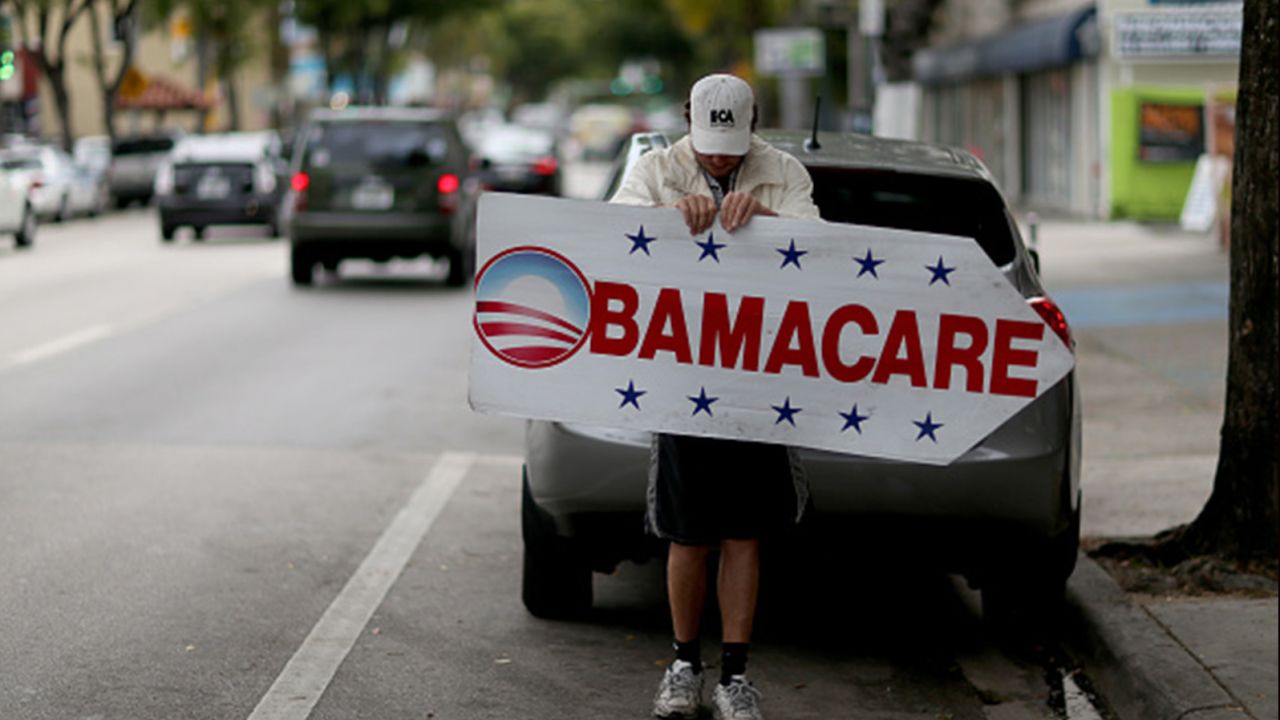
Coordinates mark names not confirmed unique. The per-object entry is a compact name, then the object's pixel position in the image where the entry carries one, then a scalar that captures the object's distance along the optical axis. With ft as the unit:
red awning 217.77
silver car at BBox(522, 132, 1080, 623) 21.49
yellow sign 184.65
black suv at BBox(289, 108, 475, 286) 71.15
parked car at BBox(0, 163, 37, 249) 97.86
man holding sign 19.24
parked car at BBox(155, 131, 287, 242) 102.01
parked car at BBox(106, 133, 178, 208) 150.20
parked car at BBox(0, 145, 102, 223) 122.62
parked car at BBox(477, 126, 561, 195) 111.34
